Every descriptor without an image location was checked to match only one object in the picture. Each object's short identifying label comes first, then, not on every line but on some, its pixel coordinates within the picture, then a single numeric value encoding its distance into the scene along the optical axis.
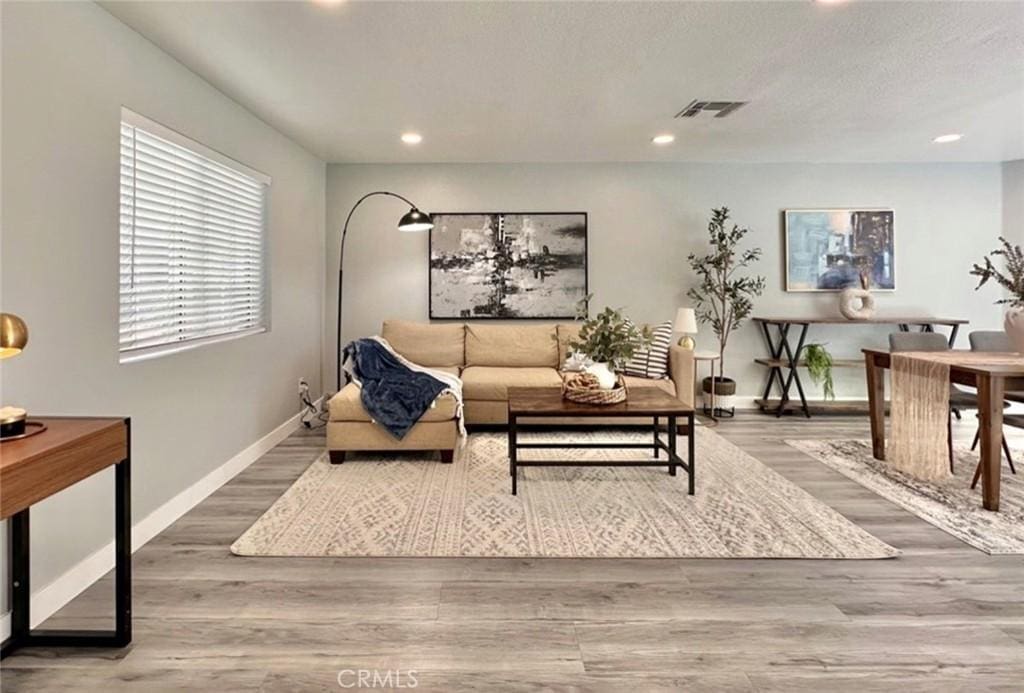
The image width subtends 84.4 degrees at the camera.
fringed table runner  3.35
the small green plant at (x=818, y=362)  5.32
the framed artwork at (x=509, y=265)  5.60
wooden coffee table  3.23
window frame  2.67
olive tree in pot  5.33
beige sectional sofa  3.87
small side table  5.03
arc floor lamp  4.54
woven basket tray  3.38
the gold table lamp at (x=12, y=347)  1.54
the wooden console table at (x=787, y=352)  5.24
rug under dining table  2.72
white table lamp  5.16
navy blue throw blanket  3.84
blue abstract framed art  5.62
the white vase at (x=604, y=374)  3.52
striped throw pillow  4.81
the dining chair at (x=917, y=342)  4.01
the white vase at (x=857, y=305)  5.34
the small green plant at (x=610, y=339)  3.52
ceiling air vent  3.78
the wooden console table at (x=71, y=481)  1.51
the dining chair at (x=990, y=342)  3.96
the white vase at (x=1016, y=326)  3.33
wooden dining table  2.95
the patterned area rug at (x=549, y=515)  2.57
